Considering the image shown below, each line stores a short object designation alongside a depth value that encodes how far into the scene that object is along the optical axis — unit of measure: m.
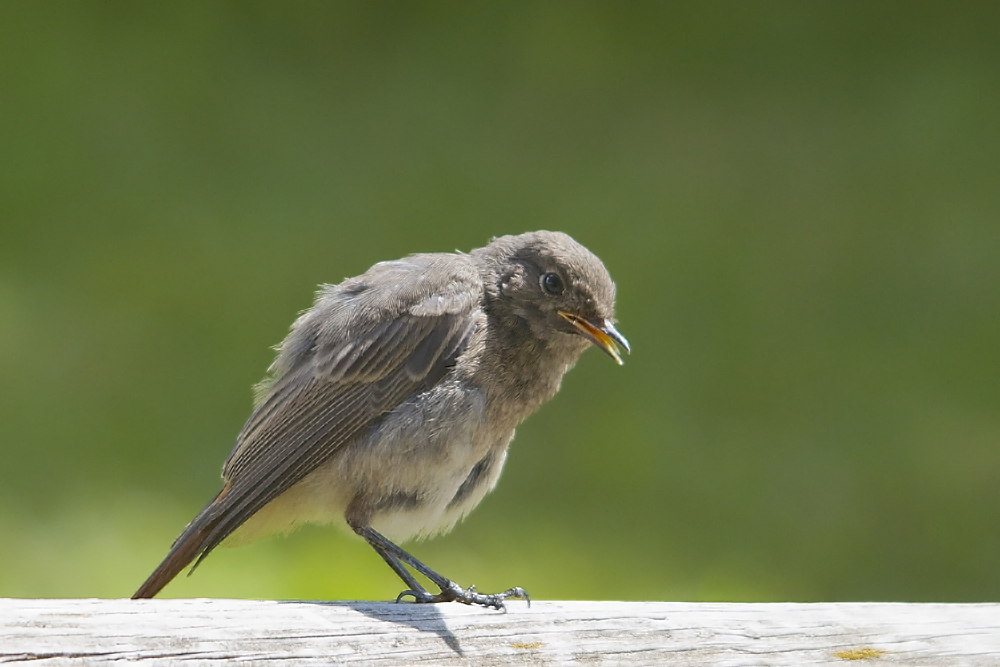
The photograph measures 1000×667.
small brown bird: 3.36
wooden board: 3.28
